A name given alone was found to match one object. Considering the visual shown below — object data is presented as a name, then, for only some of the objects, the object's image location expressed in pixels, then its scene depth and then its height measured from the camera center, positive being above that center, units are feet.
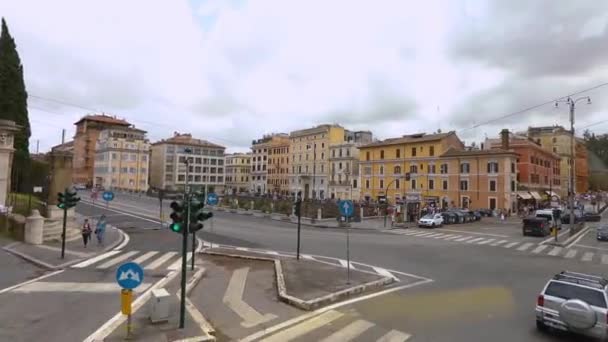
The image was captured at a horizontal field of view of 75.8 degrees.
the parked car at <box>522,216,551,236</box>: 118.21 -9.54
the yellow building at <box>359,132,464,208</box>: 221.05 +16.42
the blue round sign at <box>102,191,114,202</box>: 108.55 -2.44
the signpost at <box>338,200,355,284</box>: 52.15 -2.19
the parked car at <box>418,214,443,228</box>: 143.13 -10.28
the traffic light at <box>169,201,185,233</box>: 32.50 -2.39
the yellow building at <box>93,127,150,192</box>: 342.23 +24.85
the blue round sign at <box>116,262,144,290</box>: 27.89 -6.32
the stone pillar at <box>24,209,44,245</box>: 73.31 -8.16
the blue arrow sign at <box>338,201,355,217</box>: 52.15 -2.19
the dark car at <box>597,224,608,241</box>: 111.20 -10.70
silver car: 29.99 -8.82
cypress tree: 104.17 +23.93
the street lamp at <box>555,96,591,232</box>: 102.96 +21.95
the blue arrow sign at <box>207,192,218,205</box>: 86.98 -2.42
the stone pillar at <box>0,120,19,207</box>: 83.92 +7.03
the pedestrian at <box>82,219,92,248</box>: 75.77 -8.81
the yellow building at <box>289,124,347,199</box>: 311.88 +27.58
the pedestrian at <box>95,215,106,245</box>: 78.64 -8.93
